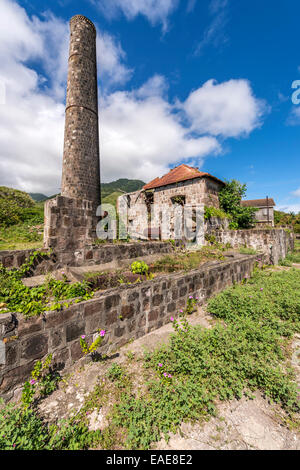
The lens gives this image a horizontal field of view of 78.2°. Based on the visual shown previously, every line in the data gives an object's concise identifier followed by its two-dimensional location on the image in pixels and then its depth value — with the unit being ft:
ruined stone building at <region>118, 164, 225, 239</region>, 48.26
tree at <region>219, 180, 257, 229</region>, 51.37
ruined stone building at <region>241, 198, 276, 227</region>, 119.73
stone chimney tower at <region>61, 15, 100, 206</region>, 37.91
